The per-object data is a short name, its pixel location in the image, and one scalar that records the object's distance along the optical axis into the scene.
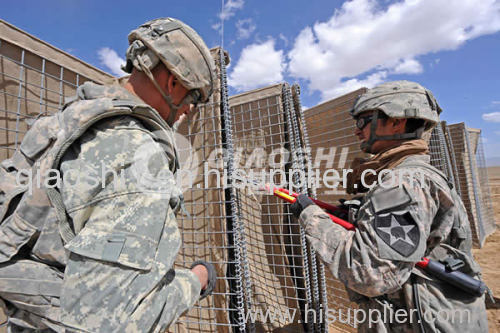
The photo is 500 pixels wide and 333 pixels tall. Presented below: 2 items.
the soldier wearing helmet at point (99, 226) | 0.74
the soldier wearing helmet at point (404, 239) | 1.27
